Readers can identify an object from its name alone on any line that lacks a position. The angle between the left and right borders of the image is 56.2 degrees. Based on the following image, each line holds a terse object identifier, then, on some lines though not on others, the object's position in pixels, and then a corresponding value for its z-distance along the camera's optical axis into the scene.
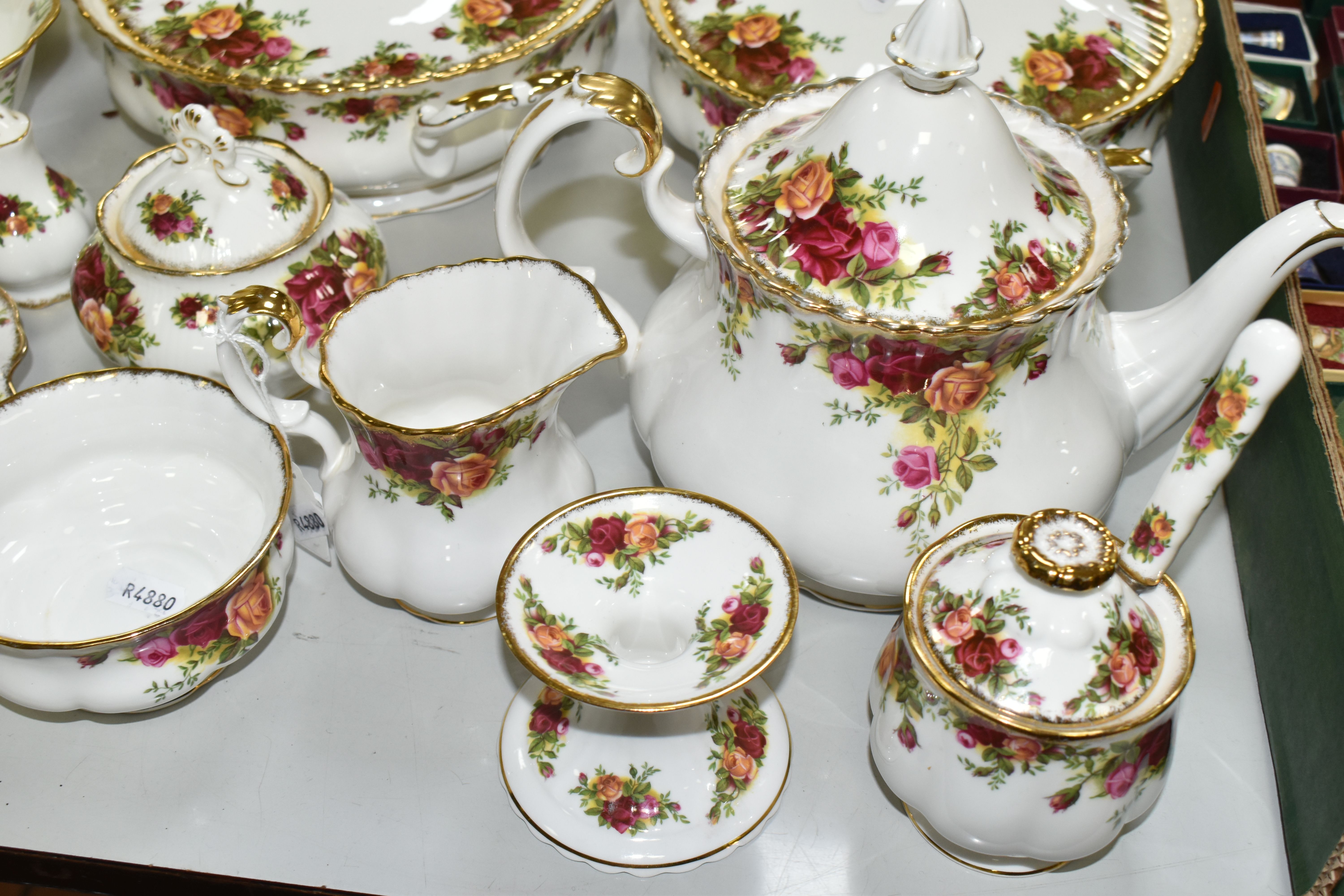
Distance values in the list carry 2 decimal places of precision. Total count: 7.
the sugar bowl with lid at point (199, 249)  0.92
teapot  0.73
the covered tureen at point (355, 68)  1.03
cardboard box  0.74
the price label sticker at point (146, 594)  0.88
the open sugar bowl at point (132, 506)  0.87
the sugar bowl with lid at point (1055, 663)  0.65
